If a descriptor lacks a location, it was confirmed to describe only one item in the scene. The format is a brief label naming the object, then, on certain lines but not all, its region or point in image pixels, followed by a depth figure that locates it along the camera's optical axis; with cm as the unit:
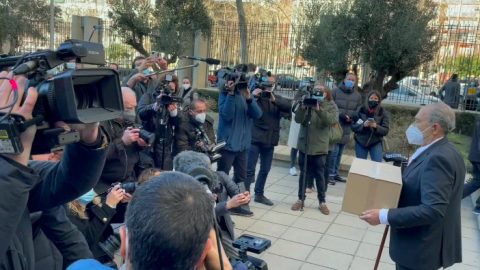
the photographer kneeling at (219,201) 322
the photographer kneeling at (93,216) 309
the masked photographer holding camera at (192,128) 535
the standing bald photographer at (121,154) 405
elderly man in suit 285
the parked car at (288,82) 1290
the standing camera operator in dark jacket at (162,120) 513
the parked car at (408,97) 1177
